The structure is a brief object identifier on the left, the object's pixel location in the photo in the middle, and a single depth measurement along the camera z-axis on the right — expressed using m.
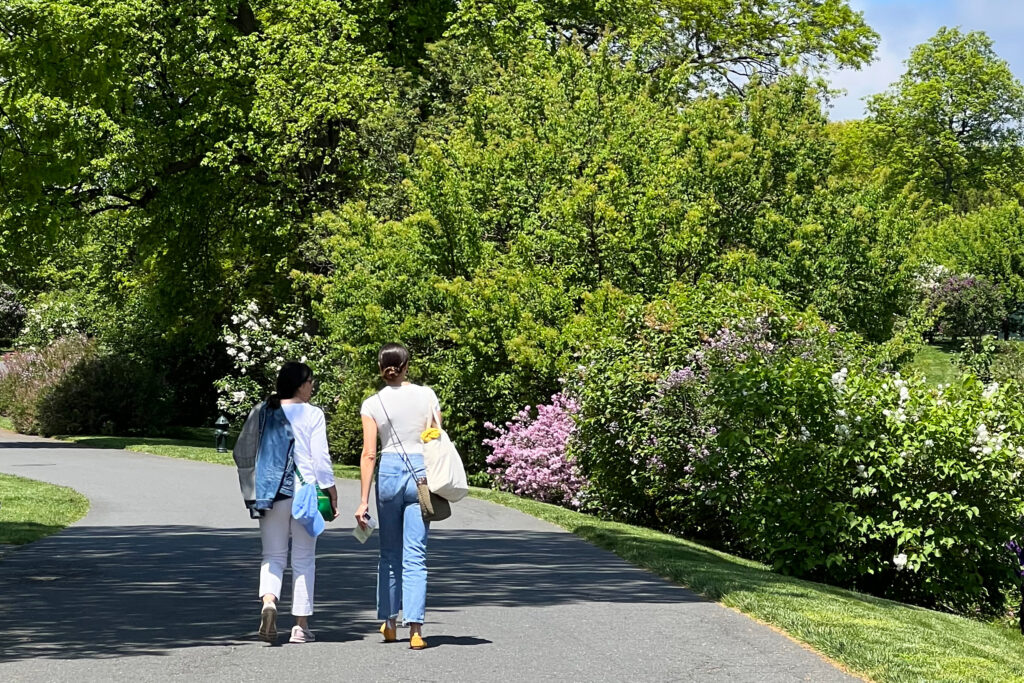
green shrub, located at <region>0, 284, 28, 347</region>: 63.69
